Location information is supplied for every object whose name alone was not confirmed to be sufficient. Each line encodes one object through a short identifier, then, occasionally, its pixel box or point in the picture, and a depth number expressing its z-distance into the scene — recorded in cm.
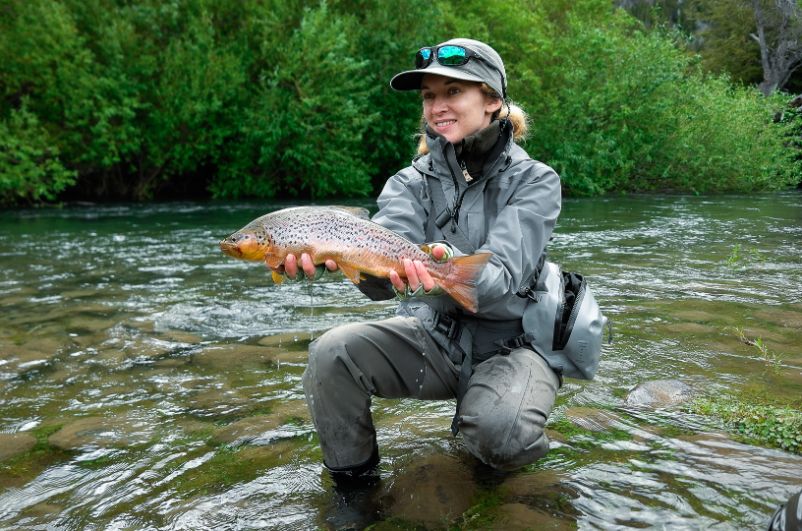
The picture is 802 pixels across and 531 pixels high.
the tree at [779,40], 4284
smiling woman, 307
